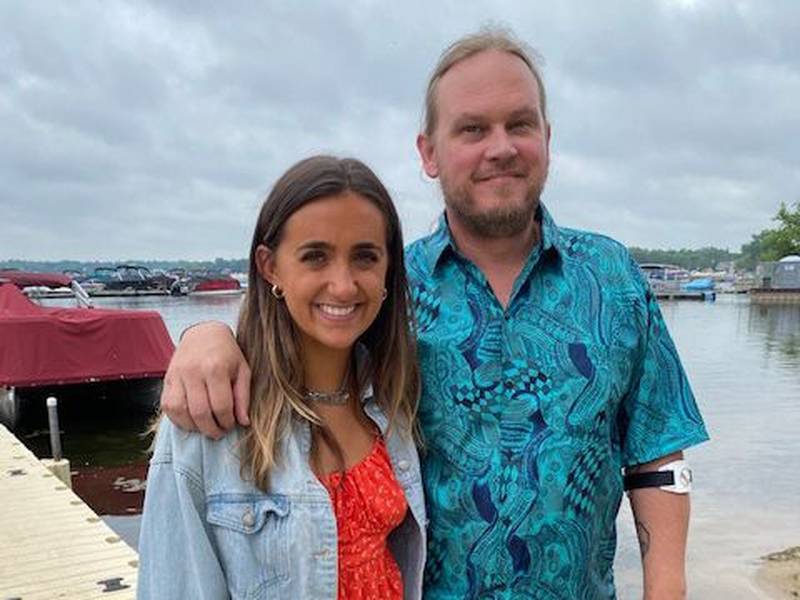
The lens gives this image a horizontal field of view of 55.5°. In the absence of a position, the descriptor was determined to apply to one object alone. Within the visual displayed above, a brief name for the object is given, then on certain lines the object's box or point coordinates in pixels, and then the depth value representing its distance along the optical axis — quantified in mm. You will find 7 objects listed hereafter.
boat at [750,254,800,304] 58656
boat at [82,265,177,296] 67812
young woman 1673
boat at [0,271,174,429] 13258
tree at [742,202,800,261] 70375
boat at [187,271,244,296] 68938
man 1965
